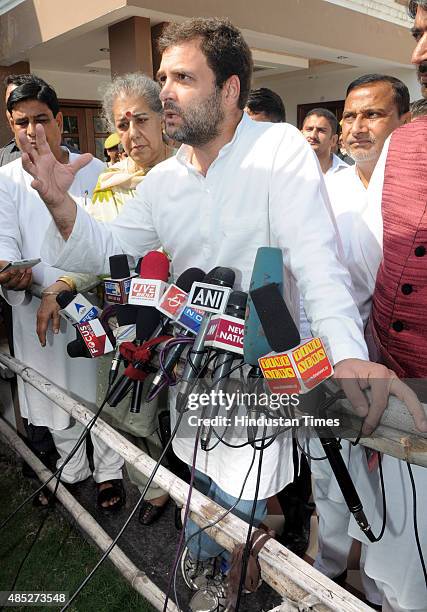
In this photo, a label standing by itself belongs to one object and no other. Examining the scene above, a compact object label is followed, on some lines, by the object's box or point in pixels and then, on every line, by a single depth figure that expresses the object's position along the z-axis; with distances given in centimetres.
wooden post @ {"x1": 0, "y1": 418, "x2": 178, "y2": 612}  194
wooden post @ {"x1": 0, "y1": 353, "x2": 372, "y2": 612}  118
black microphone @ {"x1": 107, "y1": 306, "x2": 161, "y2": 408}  149
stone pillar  611
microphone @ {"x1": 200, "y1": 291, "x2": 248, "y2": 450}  127
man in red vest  140
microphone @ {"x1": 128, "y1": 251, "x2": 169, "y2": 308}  144
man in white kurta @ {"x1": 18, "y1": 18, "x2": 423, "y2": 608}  149
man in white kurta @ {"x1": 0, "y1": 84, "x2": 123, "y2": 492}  265
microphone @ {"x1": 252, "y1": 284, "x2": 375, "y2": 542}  102
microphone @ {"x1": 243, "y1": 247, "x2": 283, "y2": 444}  118
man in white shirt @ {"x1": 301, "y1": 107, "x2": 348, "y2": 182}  418
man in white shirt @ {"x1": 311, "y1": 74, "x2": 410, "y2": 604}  172
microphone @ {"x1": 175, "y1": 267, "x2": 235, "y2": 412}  129
